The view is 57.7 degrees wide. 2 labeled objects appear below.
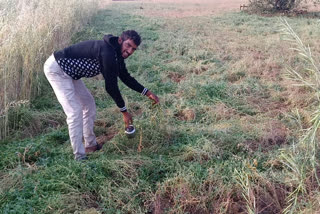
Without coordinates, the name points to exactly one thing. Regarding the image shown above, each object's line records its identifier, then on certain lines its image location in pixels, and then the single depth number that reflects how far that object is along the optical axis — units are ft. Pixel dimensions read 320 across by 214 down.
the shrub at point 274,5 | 48.47
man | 9.67
